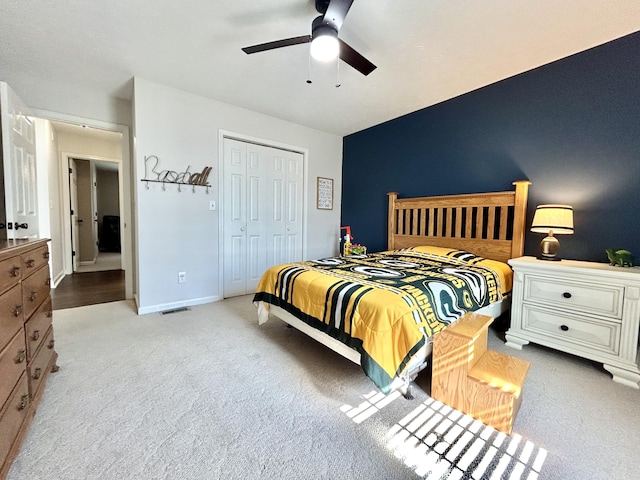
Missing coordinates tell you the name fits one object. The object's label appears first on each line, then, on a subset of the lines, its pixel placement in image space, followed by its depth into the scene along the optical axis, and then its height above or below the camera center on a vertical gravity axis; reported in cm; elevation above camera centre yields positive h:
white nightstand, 177 -62
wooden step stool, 135 -80
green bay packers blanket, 147 -50
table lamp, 219 +1
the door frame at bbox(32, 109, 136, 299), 296 +48
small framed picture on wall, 441 +44
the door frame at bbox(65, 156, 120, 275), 459 +69
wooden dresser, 107 -59
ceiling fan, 162 +113
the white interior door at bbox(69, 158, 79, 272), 499 +9
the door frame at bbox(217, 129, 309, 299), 337 +67
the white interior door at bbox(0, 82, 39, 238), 172 +34
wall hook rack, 288 +46
